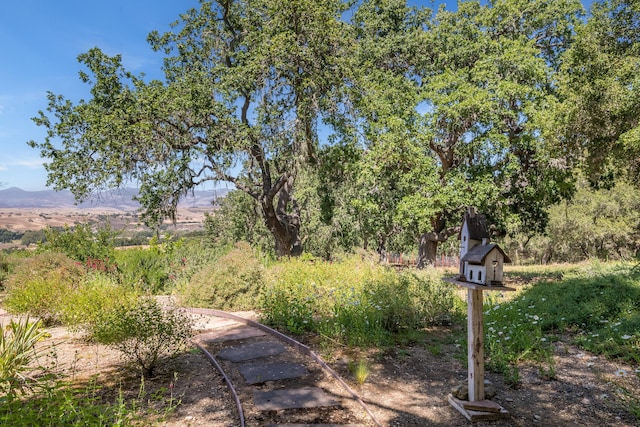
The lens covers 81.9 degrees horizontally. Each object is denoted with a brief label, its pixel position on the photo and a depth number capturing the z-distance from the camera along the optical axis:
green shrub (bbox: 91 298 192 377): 4.68
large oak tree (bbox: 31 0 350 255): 11.42
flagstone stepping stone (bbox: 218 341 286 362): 5.37
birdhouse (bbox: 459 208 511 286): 3.69
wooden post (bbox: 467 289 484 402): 3.94
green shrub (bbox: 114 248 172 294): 10.81
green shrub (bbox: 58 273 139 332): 5.93
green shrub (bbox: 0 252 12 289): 12.54
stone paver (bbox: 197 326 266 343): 6.23
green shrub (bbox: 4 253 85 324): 7.35
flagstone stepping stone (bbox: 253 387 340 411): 3.90
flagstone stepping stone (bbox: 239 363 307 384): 4.62
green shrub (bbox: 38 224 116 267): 11.10
